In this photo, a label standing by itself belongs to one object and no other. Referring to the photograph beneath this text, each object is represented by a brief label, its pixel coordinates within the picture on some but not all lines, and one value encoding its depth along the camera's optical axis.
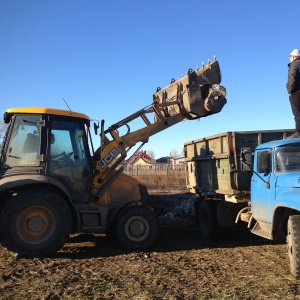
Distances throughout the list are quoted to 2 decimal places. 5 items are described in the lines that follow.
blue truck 6.65
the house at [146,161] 75.80
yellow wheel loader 7.55
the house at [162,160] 83.25
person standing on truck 8.25
